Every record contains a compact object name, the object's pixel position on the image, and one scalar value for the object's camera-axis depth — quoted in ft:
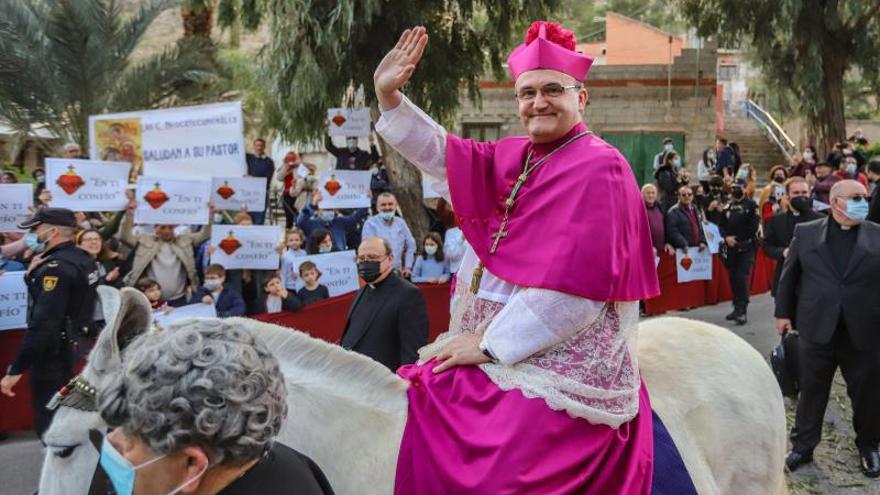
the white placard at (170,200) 26.45
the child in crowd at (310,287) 29.37
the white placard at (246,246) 28.43
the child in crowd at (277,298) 28.35
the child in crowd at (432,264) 33.47
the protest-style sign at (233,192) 30.35
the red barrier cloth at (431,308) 24.64
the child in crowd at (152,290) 24.95
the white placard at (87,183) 25.88
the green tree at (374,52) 38.09
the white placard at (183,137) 27.02
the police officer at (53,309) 20.71
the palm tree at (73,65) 43.93
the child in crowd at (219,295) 26.68
